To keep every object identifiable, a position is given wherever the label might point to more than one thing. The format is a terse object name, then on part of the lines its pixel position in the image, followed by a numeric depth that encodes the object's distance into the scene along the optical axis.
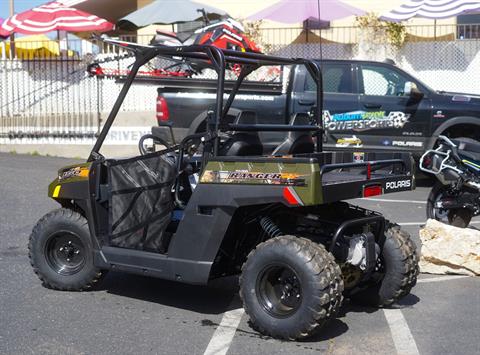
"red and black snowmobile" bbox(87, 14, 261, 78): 14.06
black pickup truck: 12.00
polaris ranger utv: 5.07
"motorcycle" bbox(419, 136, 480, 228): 8.77
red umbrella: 19.59
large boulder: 7.01
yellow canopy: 18.48
